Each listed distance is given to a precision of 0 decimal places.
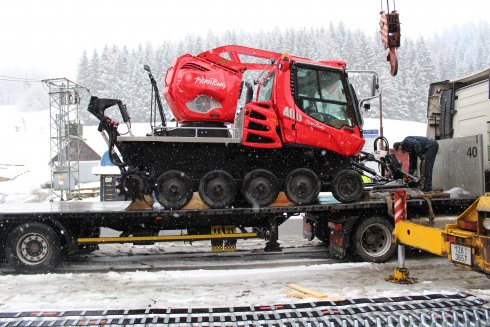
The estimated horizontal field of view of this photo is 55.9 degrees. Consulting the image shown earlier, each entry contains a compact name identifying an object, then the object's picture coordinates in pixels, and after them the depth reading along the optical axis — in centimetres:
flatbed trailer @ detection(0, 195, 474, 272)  777
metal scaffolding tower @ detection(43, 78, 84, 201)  2486
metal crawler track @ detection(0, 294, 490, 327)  496
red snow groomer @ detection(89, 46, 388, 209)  811
